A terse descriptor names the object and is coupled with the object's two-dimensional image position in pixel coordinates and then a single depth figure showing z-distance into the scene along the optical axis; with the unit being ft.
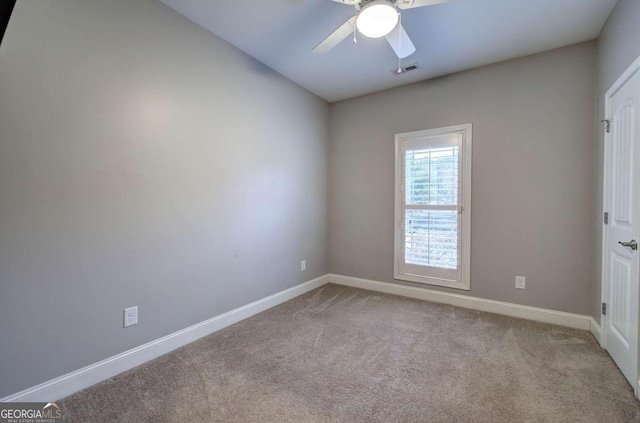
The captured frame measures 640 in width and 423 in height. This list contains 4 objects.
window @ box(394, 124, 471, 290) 10.34
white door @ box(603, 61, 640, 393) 5.82
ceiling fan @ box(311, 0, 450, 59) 5.27
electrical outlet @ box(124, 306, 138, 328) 6.51
